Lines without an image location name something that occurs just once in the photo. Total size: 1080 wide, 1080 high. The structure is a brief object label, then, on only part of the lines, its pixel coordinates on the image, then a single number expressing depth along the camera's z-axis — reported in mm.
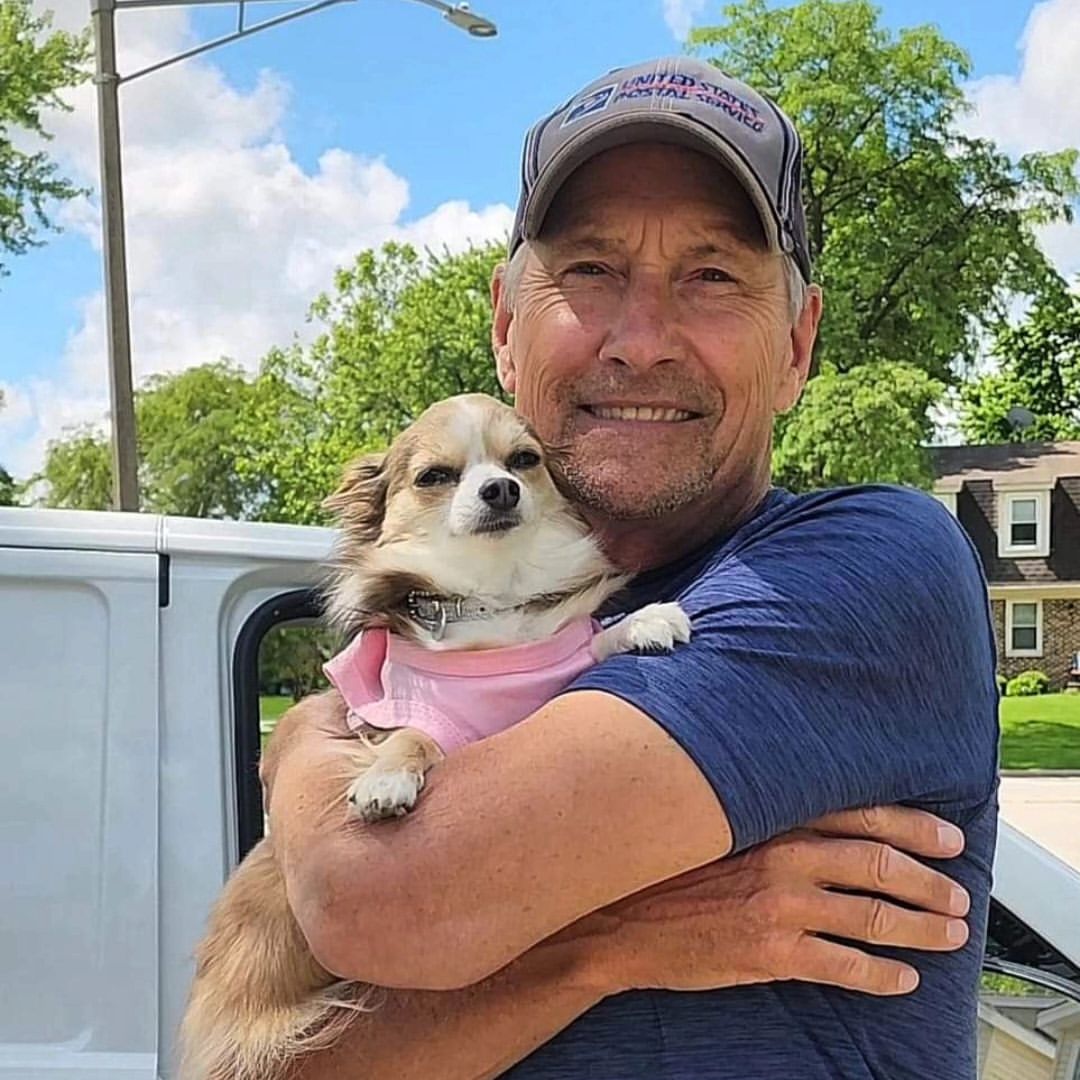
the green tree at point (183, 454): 24812
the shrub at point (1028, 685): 26453
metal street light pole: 8594
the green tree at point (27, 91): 12758
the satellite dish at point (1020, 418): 34531
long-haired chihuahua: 1655
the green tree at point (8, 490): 17703
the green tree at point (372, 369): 17938
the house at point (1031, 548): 27609
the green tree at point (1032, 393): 35312
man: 1292
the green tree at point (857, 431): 16234
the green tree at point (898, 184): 18672
